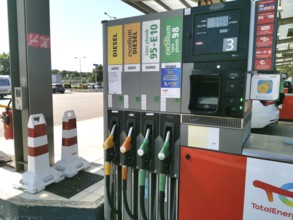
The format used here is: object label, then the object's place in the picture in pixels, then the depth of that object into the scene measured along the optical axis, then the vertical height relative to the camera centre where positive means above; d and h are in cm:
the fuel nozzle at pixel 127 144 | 214 -56
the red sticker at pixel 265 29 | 175 +44
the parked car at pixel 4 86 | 1956 -27
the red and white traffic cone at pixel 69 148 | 356 -101
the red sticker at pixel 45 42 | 347 +63
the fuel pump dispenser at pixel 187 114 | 177 -25
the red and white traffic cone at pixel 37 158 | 300 -99
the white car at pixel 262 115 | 624 -78
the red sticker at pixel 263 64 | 177 +17
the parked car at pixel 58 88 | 2823 -53
